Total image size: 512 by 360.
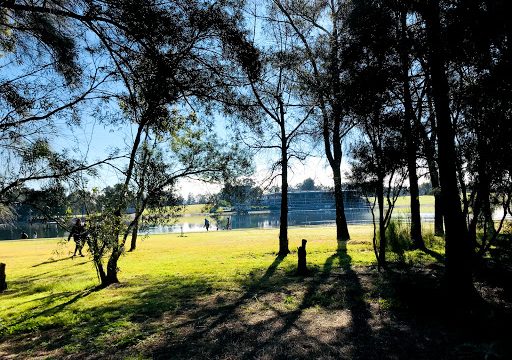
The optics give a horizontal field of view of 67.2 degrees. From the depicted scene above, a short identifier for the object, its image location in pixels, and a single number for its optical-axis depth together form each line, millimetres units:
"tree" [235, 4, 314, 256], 16844
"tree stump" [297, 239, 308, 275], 11627
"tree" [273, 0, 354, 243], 11547
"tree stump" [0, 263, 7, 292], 11797
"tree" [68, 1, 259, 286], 4824
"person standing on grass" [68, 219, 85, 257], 10070
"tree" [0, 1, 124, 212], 5676
